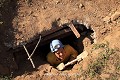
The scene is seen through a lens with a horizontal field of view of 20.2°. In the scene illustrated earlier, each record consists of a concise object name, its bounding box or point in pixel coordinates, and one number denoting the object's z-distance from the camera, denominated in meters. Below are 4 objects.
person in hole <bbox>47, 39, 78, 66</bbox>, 8.33
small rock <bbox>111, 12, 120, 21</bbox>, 7.77
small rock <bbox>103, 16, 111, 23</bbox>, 7.80
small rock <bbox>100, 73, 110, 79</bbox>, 6.77
